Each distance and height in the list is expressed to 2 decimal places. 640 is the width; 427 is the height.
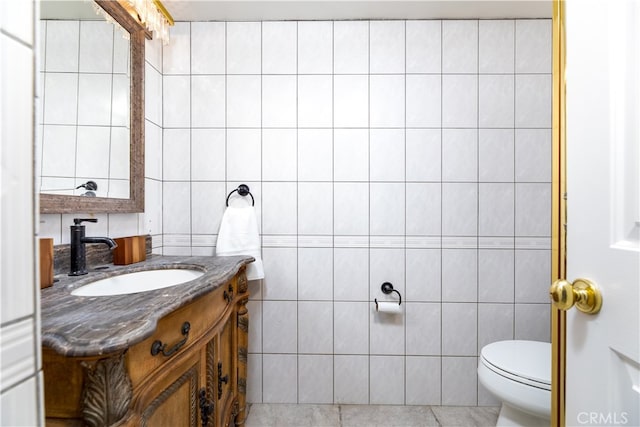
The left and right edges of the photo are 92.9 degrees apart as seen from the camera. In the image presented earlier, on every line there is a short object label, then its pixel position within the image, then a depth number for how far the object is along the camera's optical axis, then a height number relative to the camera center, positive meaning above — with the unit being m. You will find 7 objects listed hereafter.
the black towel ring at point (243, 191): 1.64 +0.12
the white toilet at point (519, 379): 1.11 -0.63
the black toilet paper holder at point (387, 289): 1.64 -0.40
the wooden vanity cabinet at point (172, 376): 0.56 -0.38
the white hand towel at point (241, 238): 1.56 -0.13
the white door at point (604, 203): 0.46 +0.02
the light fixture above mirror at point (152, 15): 1.34 +0.92
